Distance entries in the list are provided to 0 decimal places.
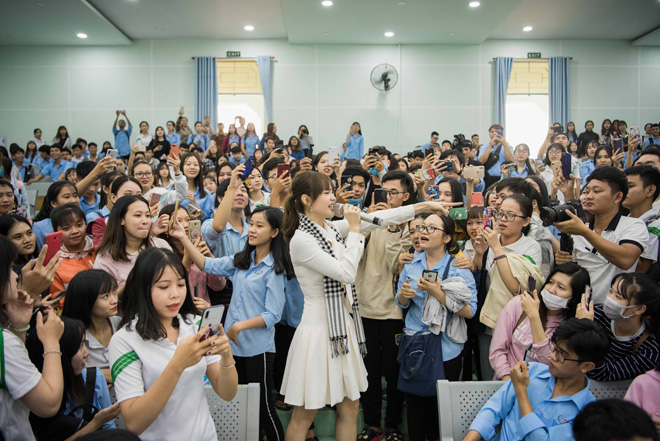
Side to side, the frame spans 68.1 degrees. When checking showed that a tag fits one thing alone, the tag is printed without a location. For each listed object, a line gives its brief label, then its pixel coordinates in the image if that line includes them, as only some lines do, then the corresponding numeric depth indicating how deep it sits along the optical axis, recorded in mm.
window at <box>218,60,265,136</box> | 12516
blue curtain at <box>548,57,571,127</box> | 12523
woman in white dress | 2119
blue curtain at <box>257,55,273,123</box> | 12203
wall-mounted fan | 11797
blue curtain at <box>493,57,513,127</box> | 12344
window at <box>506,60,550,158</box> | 12758
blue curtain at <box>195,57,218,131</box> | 12266
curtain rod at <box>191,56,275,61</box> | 12352
